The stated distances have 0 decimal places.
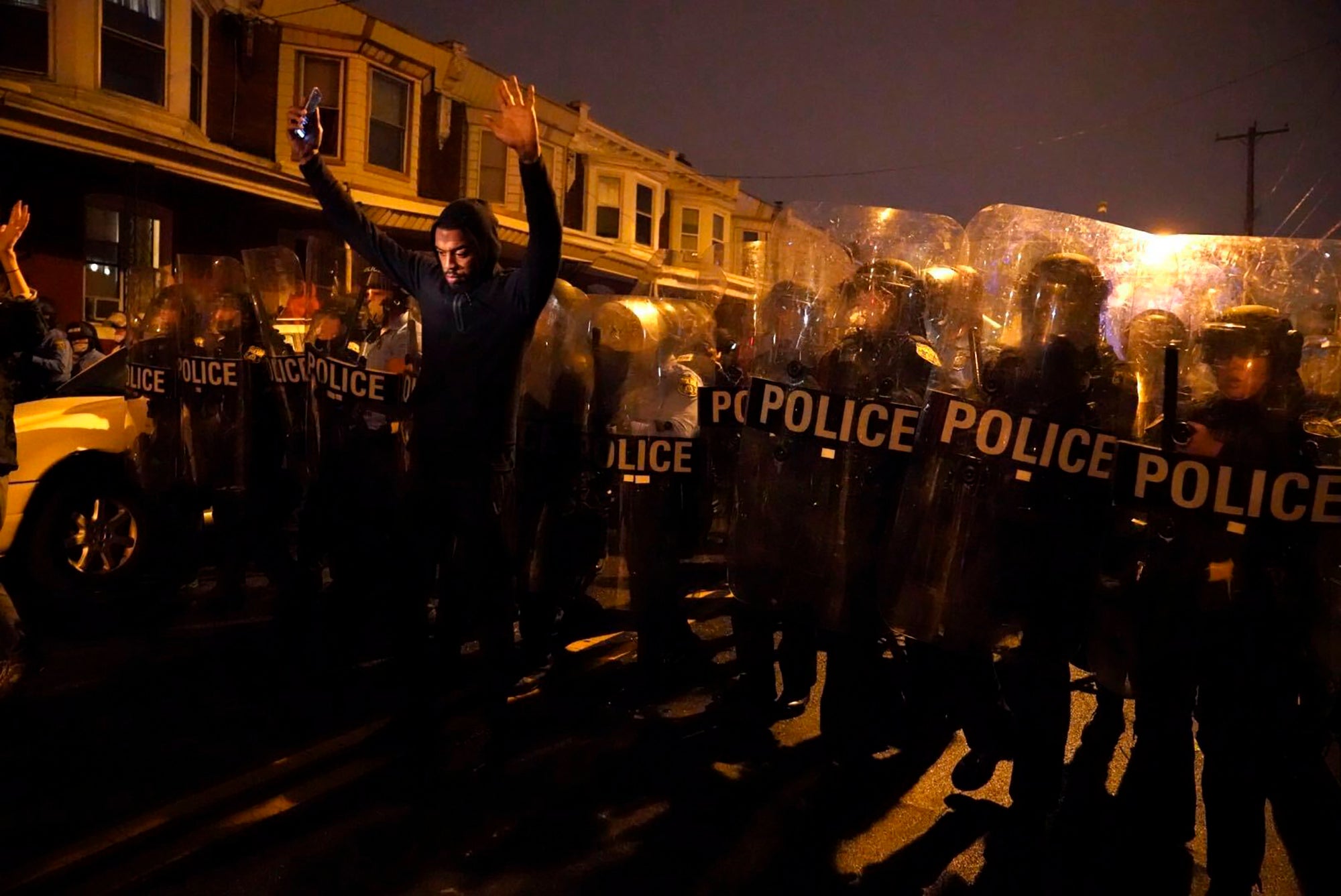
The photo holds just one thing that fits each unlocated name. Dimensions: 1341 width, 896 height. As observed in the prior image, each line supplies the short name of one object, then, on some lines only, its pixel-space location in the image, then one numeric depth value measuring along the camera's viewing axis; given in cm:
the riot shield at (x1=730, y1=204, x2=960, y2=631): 380
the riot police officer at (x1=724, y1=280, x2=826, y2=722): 396
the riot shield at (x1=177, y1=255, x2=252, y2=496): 562
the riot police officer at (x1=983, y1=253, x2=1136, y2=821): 334
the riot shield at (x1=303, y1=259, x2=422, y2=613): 507
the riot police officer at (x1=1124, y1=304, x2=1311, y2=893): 298
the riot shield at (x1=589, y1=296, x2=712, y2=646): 471
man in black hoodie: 376
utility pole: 3594
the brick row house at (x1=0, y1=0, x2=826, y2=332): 1198
